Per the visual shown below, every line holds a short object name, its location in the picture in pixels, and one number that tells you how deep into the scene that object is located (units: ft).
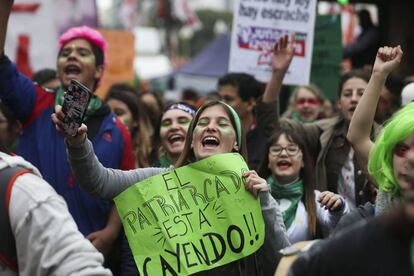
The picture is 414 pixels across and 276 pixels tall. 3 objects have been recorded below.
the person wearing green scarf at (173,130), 31.01
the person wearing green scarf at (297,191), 24.99
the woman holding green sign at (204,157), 21.95
